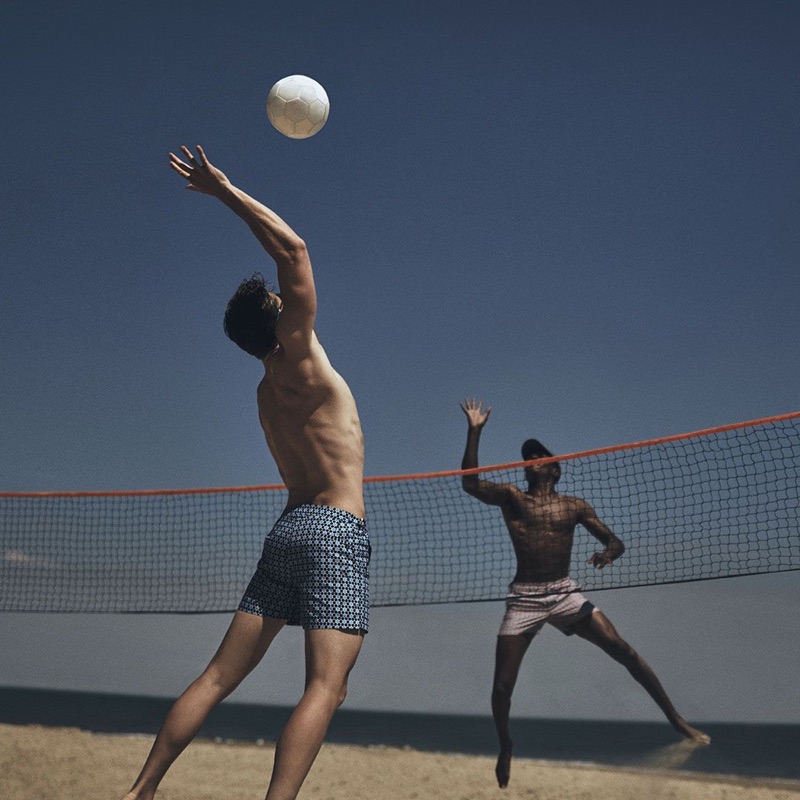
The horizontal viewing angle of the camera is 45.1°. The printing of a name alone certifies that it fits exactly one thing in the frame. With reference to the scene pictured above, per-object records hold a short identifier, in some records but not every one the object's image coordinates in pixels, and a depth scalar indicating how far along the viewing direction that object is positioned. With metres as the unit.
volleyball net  6.06
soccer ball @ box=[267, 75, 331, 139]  4.61
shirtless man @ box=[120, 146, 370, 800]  3.31
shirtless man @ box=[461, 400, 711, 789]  6.35
